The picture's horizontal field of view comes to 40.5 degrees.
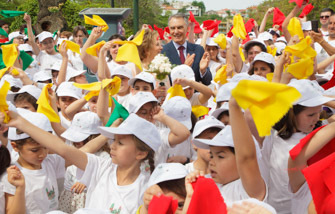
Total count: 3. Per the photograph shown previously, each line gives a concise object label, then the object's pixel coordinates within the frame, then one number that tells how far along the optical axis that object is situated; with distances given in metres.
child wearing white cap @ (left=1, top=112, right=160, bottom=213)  3.19
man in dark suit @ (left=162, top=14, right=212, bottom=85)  6.14
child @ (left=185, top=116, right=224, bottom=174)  3.62
